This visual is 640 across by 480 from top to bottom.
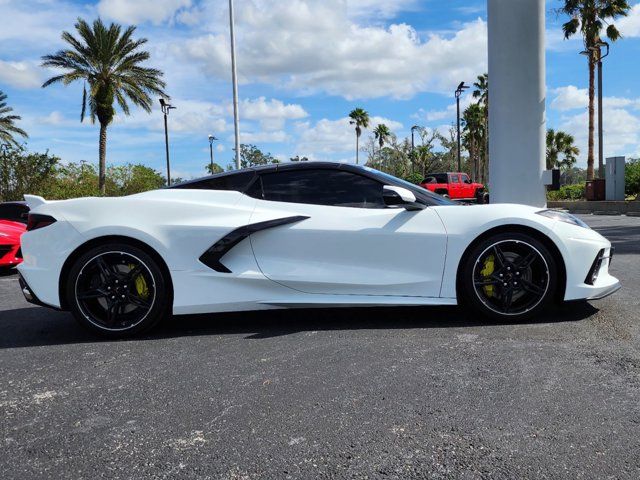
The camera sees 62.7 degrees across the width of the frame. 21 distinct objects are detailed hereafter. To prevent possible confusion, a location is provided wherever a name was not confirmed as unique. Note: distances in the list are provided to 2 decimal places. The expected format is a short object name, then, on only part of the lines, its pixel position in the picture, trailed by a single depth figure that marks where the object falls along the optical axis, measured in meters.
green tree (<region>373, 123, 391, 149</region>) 61.75
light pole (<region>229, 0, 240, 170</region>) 22.14
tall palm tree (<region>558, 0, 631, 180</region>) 26.42
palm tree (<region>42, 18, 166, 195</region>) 27.08
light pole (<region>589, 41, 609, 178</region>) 22.45
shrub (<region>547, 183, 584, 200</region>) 30.00
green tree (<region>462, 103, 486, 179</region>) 54.12
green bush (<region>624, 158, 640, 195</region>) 22.94
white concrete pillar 7.79
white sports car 3.72
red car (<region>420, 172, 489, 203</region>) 29.23
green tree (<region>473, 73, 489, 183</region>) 50.06
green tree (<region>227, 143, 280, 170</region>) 56.06
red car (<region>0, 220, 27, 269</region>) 7.80
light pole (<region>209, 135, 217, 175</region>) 44.59
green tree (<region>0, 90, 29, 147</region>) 31.31
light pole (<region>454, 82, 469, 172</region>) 31.36
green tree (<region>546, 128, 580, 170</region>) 60.06
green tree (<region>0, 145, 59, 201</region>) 21.92
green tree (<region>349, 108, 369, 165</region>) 64.25
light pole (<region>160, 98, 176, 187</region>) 31.05
